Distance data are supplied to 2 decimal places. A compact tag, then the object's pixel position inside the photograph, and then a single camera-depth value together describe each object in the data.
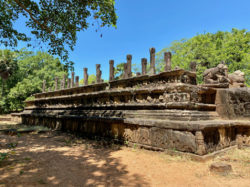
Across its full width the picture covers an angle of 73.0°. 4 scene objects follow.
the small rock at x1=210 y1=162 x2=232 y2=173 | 3.12
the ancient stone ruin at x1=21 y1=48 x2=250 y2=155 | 4.27
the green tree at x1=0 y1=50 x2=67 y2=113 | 22.41
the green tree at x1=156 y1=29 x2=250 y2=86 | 18.85
